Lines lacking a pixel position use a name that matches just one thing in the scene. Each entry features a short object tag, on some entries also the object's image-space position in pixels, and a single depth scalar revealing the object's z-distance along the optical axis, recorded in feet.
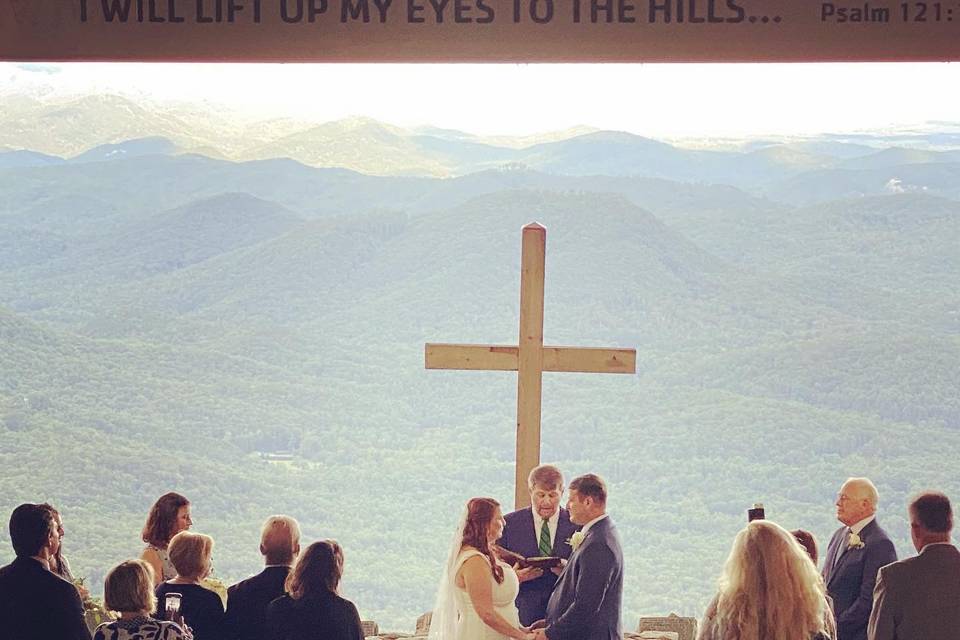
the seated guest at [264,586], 30.53
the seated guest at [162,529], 33.73
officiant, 37.40
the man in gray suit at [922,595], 28.50
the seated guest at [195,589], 30.04
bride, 33.88
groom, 33.73
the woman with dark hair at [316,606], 29.01
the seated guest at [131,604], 26.76
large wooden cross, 41.39
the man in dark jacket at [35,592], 27.91
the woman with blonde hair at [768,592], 25.89
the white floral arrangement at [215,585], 31.42
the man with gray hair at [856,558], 34.76
